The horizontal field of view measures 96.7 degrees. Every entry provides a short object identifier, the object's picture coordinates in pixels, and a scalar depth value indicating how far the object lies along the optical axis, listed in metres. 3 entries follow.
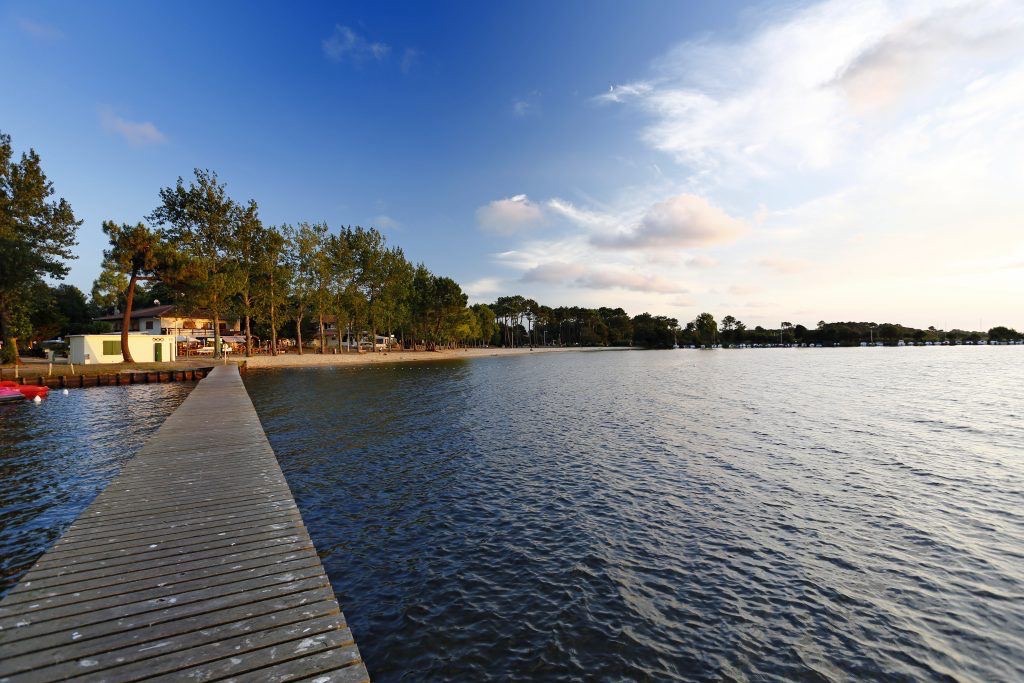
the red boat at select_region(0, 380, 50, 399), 32.01
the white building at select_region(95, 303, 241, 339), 84.50
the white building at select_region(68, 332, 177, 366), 53.03
